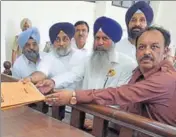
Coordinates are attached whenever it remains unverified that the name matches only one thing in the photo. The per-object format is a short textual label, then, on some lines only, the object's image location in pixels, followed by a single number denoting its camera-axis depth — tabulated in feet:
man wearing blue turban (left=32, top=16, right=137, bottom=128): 4.86
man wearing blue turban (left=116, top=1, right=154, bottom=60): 6.15
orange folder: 3.28
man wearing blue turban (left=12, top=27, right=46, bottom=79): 6.51
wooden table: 3.22
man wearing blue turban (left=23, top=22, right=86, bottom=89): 6.15
